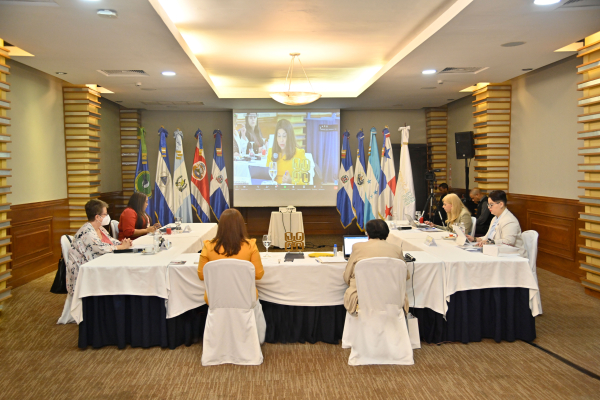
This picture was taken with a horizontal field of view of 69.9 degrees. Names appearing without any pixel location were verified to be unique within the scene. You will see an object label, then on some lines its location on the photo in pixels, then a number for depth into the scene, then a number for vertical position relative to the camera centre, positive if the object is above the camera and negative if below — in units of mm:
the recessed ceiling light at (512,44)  5141 +1516
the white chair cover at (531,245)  4227 -747
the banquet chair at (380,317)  3242 -1147
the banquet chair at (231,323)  3287 -1205
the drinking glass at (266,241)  4088 -690
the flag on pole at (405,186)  8109 -312
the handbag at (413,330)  3568 -1336
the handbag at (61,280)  4352 -1141
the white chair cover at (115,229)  5621 -800
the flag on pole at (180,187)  9367 -414
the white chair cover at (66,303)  4312 -1381
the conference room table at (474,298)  3684 -1109
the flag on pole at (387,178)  8672 -176
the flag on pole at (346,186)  9625 -383
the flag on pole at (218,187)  9703 -420
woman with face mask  4094 -736
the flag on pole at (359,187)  9445 -395
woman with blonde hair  5504 -557
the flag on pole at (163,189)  9195 -447
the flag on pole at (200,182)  9680 -320
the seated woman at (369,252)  3342 -644
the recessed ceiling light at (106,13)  3947 +1438
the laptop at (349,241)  3972 -687
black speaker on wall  8109 +471
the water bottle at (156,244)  4250 -756
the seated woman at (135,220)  5453 -672
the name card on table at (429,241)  4661 -786
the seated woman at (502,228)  4258 -582
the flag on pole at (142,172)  9125 -85
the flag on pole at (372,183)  9109 -294
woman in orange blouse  3418 -624
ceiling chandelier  6902 +1164
